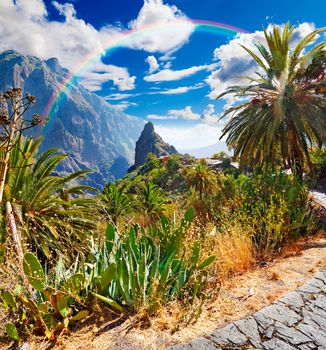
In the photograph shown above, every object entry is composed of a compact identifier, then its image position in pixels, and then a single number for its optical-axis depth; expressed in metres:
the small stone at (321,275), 3.71
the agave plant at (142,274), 2.96
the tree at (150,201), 14.48
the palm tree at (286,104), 9.89
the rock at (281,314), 2.86
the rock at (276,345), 2.50
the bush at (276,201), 5.40
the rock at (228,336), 2.54
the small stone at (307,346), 2.53
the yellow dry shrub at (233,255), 4.16
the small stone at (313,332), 2.62
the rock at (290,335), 2.60
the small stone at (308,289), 3.40
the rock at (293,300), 3.10
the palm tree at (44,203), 5.89
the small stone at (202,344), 2.46
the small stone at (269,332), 2.64
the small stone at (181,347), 2.45
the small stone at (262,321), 2.74
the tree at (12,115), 2.54
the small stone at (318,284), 3.49
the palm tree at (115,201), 13.70
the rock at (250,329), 2.57
